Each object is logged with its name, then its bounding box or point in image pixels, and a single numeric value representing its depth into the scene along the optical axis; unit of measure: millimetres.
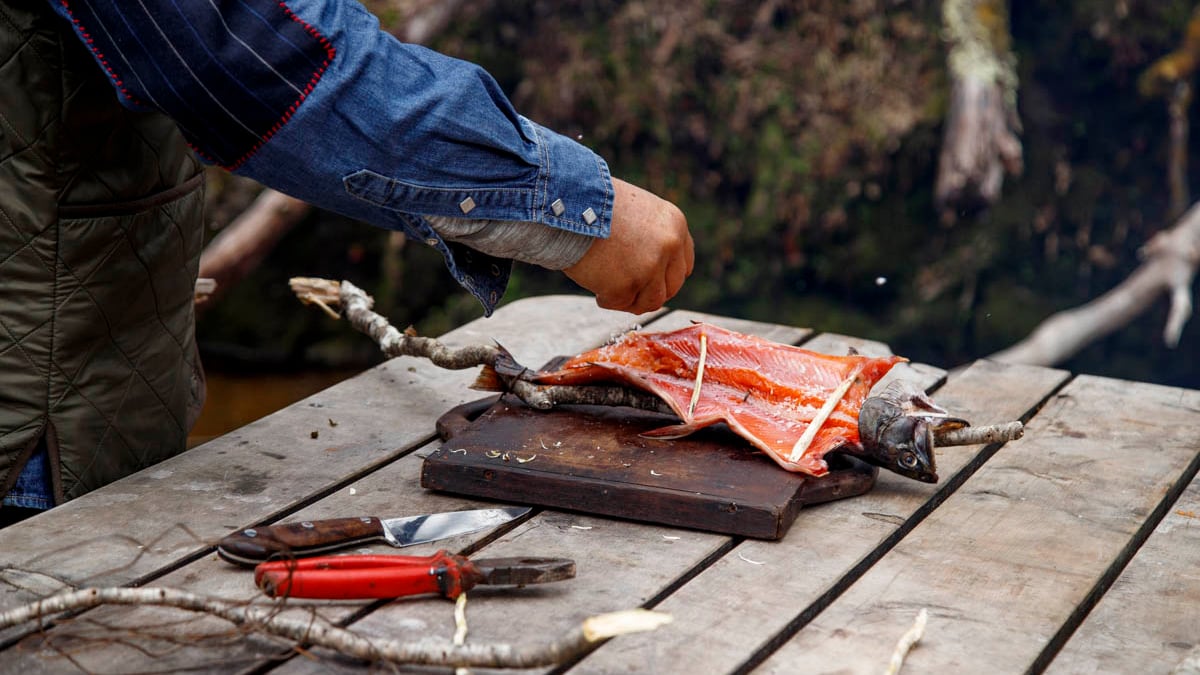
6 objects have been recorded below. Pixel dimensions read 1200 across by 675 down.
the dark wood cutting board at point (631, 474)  2045
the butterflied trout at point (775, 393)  2201
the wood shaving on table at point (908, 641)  1607
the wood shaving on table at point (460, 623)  1597
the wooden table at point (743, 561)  1650
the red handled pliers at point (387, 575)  1721
